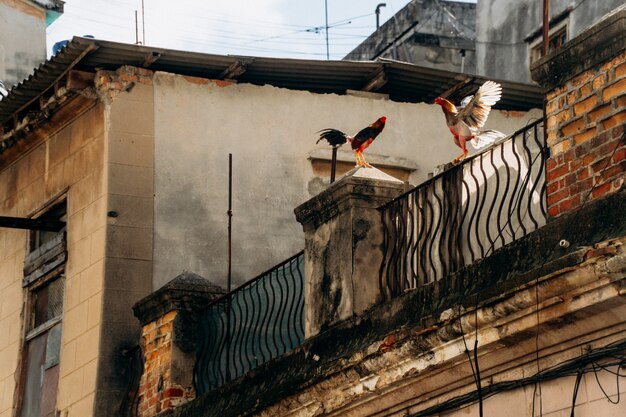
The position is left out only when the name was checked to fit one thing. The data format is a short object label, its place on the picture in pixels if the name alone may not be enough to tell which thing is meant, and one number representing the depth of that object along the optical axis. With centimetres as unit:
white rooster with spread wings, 1136
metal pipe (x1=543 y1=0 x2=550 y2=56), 1145
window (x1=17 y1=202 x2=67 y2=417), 1605
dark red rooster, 1251
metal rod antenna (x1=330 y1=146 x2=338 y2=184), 1400
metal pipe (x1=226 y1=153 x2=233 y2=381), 1512
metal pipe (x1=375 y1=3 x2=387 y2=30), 2801
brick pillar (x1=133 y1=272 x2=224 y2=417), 1330
